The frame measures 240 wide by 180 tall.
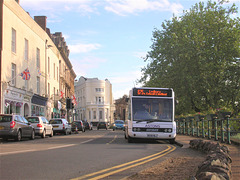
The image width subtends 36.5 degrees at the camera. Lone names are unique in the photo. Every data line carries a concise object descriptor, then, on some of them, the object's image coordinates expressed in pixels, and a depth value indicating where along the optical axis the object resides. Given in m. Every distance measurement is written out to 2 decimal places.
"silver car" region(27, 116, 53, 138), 26.80
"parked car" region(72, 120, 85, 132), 47.48
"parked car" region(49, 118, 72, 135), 34.28
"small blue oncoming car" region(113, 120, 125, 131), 59.02
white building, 108.56
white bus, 18.52
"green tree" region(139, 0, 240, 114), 37.75
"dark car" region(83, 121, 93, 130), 60.93
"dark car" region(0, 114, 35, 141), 21.54
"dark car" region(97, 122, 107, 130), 64.95
